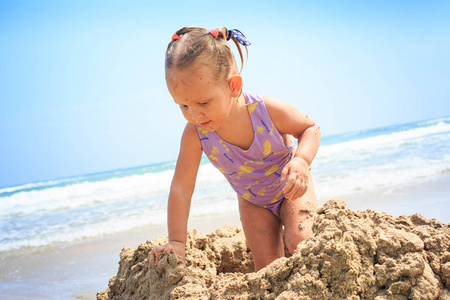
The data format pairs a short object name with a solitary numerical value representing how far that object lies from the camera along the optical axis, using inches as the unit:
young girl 42.7
